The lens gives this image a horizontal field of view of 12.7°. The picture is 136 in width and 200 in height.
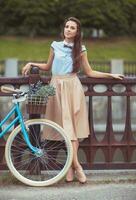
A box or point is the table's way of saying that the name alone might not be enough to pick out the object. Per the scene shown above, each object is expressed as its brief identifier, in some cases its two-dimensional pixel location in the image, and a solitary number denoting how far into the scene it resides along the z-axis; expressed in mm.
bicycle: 6699
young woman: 6820
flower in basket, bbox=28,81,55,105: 6586
